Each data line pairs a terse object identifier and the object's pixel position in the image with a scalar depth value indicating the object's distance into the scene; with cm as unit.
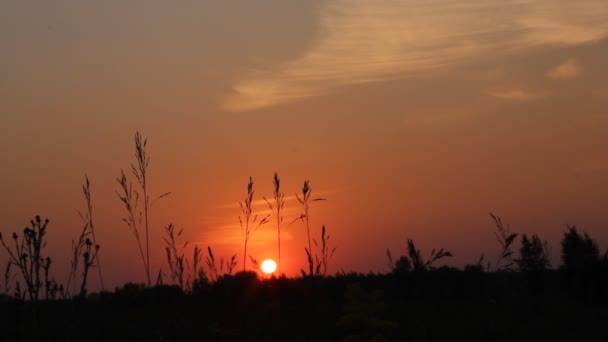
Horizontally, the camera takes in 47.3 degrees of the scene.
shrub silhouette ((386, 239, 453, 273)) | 455
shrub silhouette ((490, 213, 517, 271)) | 473
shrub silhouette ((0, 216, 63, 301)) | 521
